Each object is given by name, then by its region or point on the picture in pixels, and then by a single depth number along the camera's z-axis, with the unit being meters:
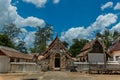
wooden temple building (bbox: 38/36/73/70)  16.94
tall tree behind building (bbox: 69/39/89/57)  30.01
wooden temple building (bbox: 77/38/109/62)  17.35
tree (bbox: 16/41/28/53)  32.66
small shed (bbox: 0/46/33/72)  13.80
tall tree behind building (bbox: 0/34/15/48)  25.68
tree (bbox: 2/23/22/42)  29.14
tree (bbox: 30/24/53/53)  30.99
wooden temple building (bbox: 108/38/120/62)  17.98
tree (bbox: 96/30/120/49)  29.93
